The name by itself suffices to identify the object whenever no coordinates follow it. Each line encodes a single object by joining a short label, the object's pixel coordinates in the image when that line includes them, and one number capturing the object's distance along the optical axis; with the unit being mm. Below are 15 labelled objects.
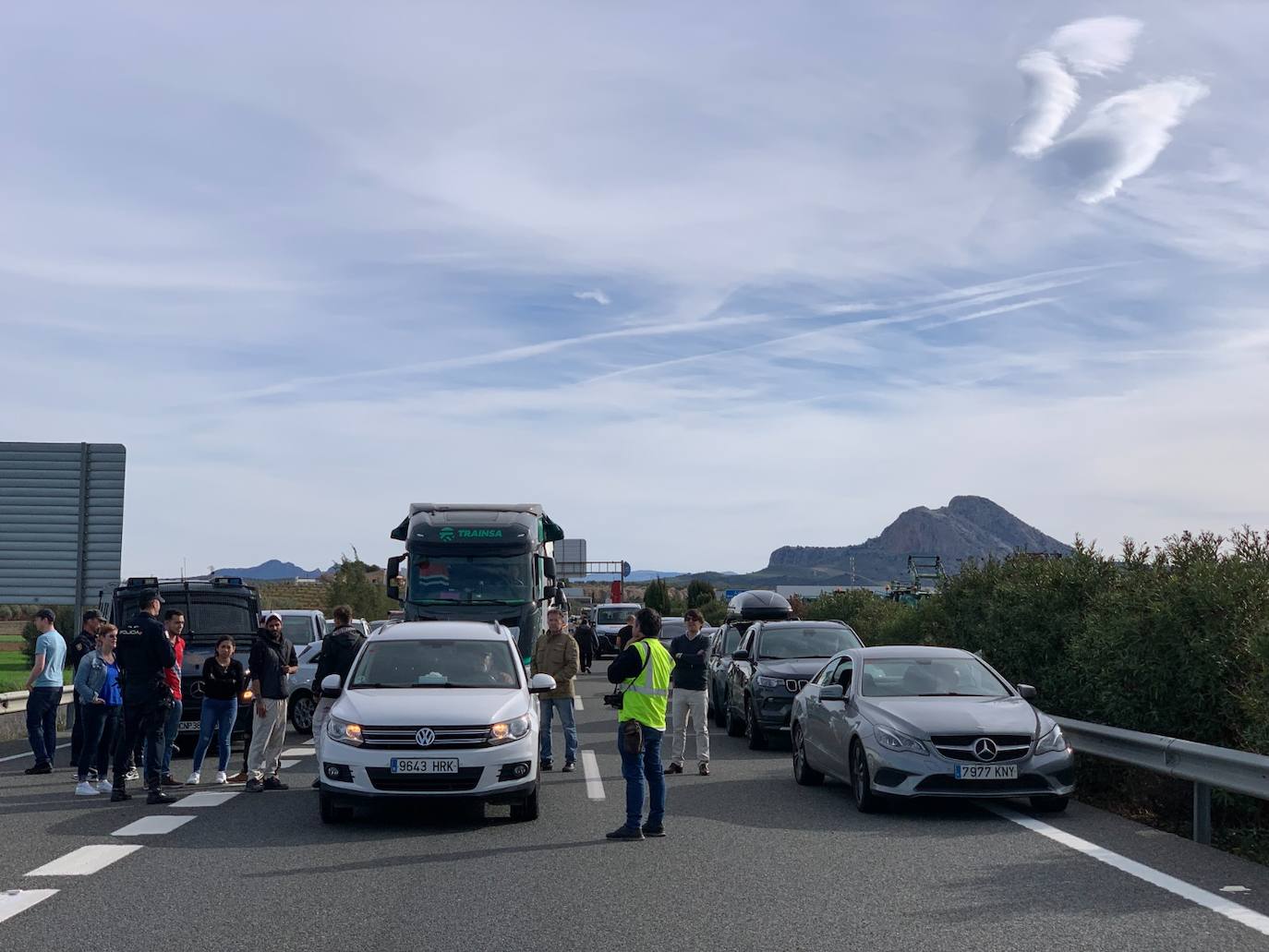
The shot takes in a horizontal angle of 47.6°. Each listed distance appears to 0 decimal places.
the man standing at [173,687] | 13977
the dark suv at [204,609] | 19641
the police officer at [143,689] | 13469
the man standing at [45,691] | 16500
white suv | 11336
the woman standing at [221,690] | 14891
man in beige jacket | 16297
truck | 24109
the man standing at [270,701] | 14477
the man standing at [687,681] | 16969
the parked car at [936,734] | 11773
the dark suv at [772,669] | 19016
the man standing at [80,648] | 16172
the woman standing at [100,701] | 14617
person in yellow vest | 10877
